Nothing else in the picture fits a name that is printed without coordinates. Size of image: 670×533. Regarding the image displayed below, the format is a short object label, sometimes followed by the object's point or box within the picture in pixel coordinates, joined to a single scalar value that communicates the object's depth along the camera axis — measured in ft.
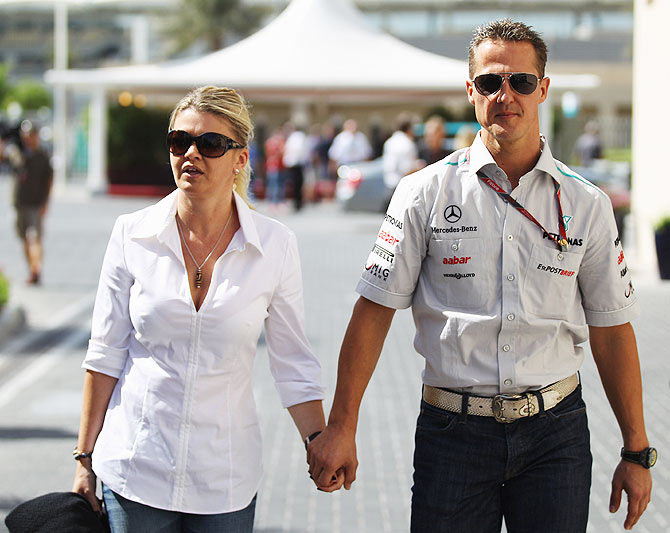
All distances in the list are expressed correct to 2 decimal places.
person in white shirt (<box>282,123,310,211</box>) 82.33
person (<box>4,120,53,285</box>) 45.93
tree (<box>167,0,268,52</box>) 202.28
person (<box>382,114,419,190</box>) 59.11
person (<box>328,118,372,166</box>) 86.12
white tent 75.72
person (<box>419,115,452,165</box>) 50.52
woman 10.22
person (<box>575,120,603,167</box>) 104.83
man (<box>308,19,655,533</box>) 10.32
